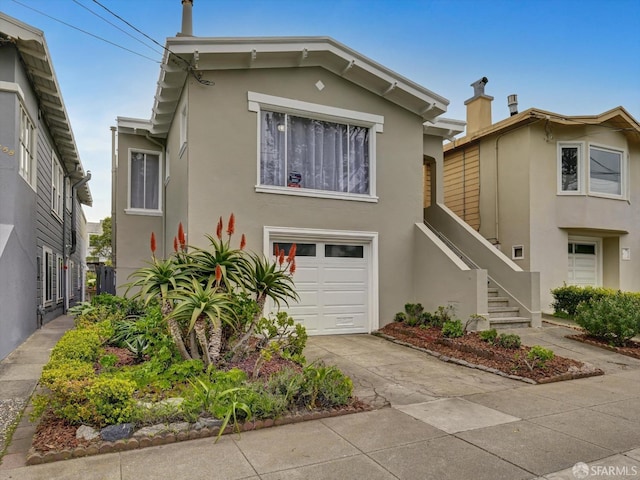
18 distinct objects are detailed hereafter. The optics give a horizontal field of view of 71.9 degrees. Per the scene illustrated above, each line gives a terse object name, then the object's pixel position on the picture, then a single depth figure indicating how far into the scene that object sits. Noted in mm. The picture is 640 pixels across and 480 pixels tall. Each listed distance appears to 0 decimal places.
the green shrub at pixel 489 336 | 7885
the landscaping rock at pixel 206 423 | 4156
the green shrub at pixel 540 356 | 6672
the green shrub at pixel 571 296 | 11156
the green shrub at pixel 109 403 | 3975
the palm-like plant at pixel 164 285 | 5449
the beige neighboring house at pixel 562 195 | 12172
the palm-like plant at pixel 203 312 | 5316
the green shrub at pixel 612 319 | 8312
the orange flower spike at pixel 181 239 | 5823
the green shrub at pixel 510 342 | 7555
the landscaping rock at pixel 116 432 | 3877
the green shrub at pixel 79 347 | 5238
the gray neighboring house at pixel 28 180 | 7520
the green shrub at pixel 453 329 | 8422
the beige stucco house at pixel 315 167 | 8711
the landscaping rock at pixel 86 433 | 3879
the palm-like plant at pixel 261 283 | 5992
